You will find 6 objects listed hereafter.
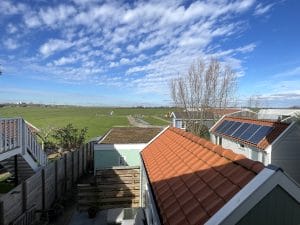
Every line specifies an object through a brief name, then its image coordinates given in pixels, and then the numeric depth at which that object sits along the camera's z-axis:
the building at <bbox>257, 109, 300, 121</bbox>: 17.27
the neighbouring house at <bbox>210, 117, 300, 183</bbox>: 10.18
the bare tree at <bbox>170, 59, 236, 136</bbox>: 24.06
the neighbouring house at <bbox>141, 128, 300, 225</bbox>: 2.39
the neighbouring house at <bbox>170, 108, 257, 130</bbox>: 24.07
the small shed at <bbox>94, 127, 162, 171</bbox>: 14.90
